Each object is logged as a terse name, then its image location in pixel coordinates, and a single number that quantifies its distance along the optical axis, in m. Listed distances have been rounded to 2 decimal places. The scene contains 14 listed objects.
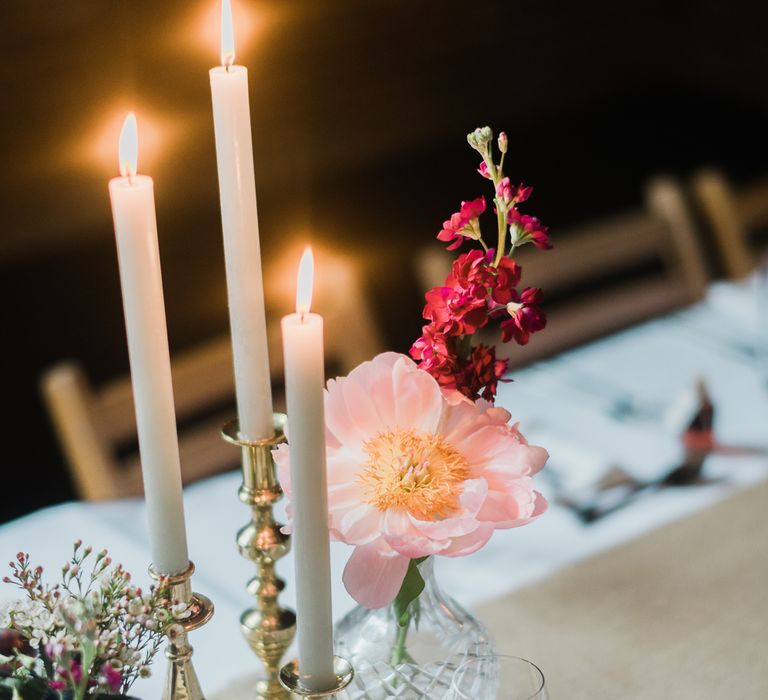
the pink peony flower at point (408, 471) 1.27
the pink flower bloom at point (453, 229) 1.30
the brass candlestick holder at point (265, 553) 1.38
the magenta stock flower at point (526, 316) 1.29
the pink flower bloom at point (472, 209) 1.29
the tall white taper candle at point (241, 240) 1.35
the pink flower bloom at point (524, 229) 1.29
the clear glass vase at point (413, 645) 1.36
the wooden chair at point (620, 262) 2.55
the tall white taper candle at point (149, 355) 1.27
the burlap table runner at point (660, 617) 1.54
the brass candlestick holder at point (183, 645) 1.32
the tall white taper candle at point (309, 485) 1.21
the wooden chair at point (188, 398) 1.97
